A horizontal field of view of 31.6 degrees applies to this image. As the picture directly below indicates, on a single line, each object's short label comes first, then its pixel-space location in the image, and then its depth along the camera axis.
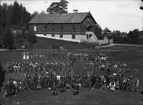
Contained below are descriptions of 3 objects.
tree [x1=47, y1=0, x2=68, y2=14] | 93.44
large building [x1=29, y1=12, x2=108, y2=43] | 64.06
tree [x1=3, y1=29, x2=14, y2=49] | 47.41
